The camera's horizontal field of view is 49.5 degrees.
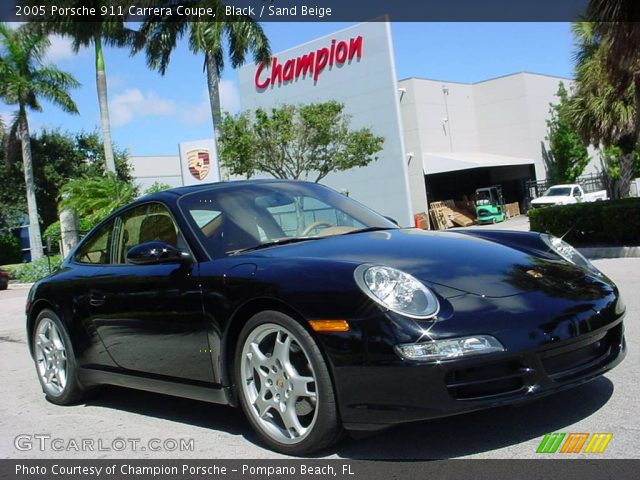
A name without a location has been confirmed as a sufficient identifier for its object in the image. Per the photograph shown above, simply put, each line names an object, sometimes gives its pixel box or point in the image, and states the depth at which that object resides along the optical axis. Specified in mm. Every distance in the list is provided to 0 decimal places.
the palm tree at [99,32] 26531
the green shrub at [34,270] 28656
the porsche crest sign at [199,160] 39625
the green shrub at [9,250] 44031
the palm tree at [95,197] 22547
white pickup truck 32688
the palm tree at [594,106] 18734
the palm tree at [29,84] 33406
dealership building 33312
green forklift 35156
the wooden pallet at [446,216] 35969
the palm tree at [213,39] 24469
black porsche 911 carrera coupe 3061
